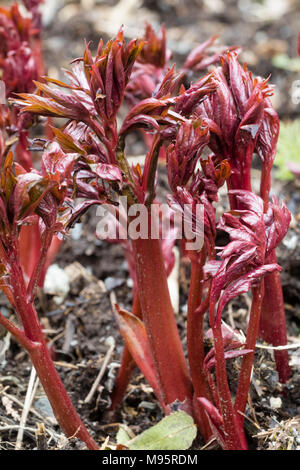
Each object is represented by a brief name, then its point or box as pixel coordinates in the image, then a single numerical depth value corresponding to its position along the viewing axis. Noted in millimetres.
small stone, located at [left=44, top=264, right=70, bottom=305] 686
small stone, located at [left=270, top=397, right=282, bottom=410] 578
